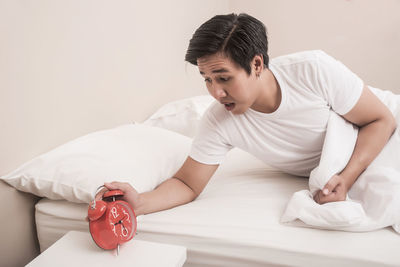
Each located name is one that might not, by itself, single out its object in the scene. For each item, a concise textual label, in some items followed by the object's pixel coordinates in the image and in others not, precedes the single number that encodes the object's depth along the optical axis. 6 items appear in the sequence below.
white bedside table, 0.80
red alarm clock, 0.81
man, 0.97
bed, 0.83
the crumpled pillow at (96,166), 1.04
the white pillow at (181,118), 1.68
